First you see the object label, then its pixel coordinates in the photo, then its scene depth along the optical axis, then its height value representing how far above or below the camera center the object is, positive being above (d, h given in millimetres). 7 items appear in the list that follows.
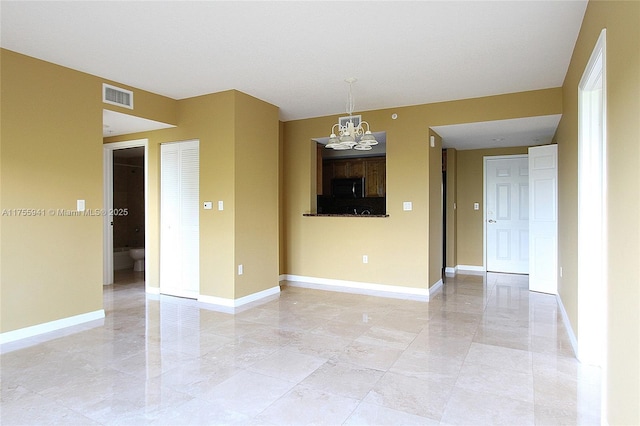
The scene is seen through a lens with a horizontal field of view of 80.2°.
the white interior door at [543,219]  5281 -152
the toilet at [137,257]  6875 -849
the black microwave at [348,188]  7770 +458
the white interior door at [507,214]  6836 -100
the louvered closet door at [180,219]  4992 -115
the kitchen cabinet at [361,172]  7609 +784
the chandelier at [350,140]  3914 +723
